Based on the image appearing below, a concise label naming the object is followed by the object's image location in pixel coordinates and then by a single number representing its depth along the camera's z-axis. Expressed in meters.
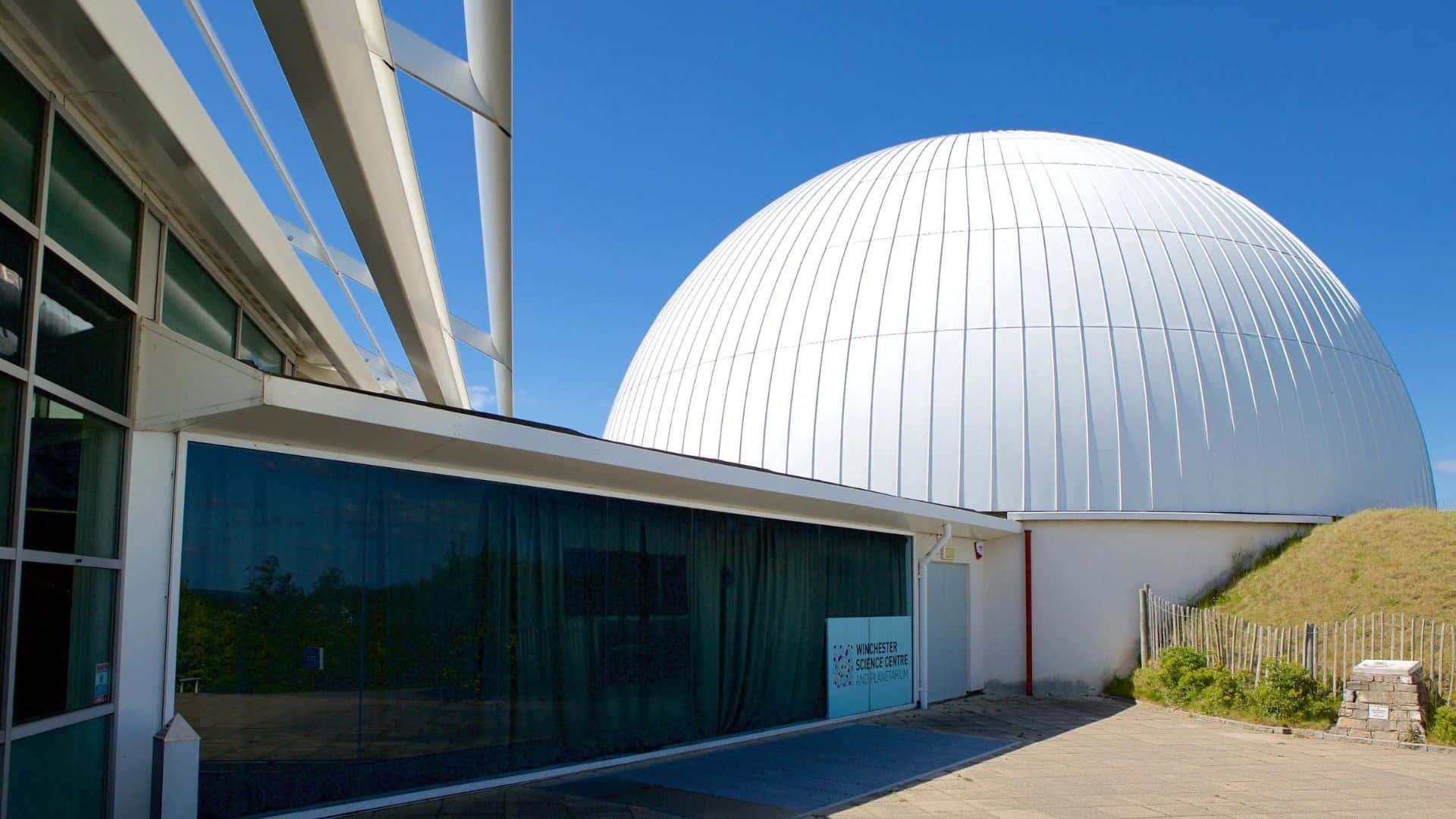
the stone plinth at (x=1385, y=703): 13.79
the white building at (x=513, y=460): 5.88
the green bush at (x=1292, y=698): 14.97
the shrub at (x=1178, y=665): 17.05
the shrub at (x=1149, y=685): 17.39
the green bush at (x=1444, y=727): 13.42
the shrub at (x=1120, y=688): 18.30
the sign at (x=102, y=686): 6.55
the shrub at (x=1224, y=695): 15.96
